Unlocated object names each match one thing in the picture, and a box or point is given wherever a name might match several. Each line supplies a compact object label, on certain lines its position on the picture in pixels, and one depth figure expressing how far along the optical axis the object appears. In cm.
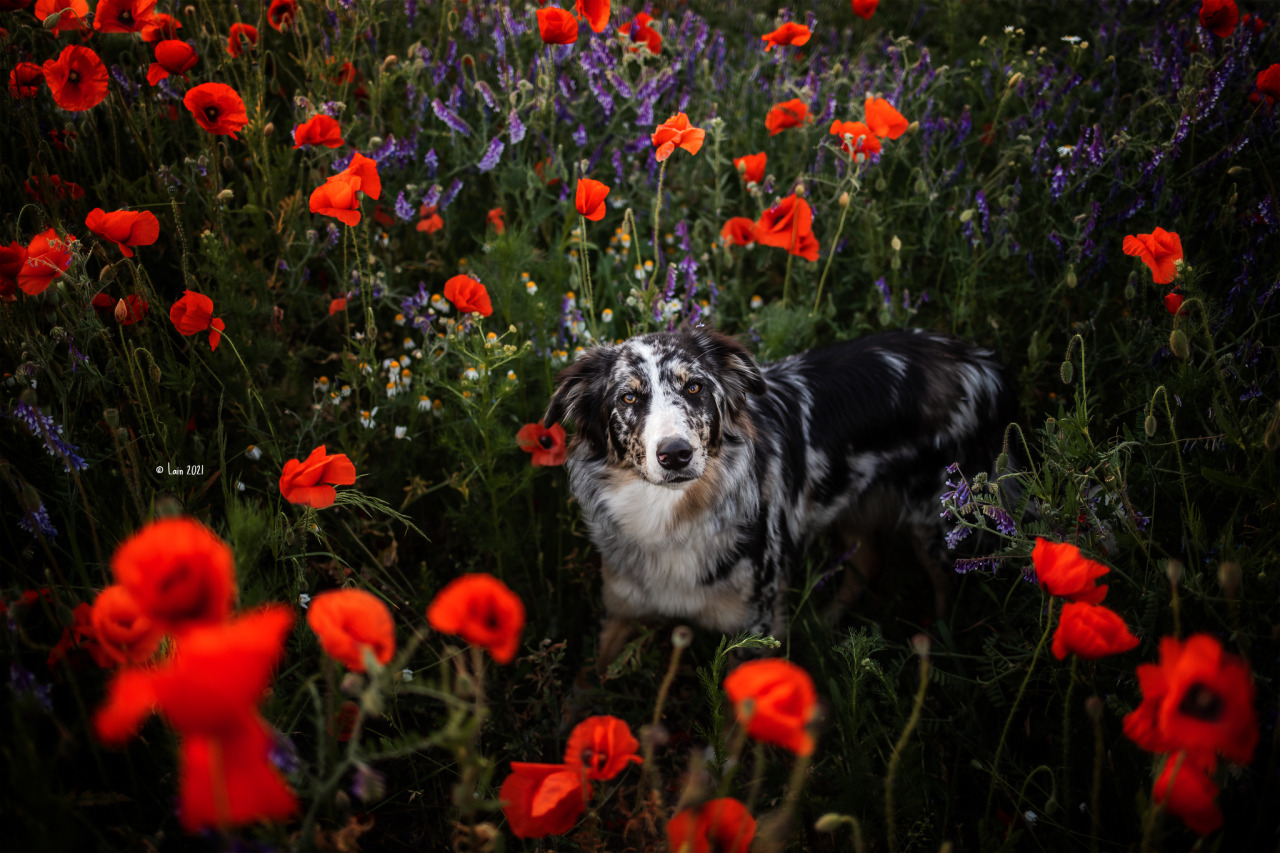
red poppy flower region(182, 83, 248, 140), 205
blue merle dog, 245
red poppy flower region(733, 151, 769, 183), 301
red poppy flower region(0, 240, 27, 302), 177
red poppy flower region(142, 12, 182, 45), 232
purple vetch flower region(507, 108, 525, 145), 293
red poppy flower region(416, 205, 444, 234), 297
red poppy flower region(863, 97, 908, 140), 258
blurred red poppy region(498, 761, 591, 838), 116
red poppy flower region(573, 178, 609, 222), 231
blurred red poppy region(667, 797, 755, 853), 109
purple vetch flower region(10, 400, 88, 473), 151
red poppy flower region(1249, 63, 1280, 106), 229
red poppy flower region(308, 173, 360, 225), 199
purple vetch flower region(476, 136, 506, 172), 299
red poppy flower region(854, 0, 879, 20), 314
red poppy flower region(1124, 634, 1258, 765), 92
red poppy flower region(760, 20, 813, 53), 288
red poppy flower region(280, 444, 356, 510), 153
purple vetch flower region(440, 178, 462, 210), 303
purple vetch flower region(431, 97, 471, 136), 297
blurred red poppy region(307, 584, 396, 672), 96
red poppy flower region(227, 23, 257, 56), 264
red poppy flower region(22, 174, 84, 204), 222
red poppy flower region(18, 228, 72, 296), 173
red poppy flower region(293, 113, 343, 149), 223
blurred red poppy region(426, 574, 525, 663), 94
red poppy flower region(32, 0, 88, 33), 215
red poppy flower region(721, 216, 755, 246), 295
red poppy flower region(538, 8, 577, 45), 253
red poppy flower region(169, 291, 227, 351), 200
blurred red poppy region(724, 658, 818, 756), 93
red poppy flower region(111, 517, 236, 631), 79
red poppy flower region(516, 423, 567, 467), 241
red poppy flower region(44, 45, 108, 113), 198
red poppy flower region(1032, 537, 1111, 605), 130
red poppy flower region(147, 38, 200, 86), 214
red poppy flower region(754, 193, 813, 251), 274
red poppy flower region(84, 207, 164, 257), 183
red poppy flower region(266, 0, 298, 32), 261
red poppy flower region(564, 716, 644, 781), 119
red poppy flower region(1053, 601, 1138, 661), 122
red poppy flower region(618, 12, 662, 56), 314
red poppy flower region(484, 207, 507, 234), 298
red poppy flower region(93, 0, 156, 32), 208
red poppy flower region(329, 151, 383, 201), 212
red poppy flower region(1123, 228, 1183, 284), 196
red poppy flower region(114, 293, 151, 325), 194
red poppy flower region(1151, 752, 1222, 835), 104
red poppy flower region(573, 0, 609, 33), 248
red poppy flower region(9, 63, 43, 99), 216
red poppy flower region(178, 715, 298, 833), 71
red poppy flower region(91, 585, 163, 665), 102
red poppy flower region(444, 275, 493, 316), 215
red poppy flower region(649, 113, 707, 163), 224
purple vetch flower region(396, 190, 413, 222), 286
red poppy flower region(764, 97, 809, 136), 292
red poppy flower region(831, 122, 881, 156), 263
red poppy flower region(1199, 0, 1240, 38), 250
